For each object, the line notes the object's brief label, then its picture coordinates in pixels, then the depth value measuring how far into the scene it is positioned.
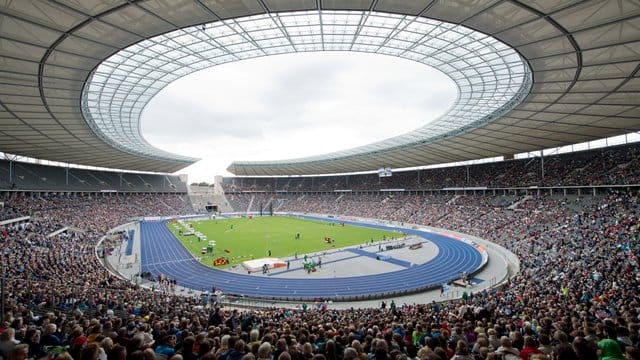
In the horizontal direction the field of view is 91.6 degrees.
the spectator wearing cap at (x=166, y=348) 4.92
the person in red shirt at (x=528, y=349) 4.96
